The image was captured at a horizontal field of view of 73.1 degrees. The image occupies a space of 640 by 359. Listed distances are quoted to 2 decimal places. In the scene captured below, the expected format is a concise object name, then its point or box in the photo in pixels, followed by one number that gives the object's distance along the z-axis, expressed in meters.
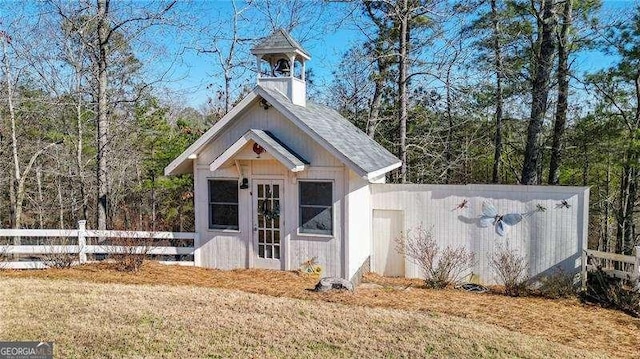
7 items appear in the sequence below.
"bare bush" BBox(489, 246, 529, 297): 9.81
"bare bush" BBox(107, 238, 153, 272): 10.08
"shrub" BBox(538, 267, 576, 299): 9.65
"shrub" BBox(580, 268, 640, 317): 8.57
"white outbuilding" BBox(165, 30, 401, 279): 9.87
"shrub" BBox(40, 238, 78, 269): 10.16
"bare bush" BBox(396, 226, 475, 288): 10.40
